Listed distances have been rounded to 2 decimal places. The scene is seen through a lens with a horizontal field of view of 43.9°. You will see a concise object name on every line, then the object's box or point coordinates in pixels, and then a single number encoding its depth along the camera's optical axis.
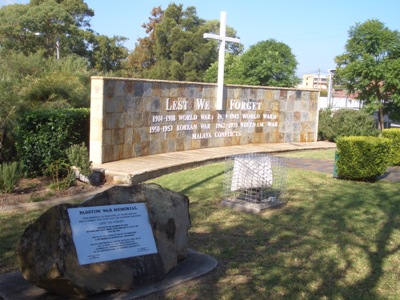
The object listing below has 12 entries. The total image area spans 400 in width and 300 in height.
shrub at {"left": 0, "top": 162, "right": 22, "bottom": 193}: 8.27
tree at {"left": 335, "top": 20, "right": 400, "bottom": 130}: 20.16
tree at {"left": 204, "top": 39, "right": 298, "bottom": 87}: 25.84
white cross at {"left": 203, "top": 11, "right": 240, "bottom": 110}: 13.79
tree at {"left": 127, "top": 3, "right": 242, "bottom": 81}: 46.50
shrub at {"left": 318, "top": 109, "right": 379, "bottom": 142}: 17.45
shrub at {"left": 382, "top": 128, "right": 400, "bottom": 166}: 12.36
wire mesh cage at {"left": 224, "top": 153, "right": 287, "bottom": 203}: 7.37
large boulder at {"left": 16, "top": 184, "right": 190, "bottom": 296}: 3.89
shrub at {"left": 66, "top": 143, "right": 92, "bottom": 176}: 9.23
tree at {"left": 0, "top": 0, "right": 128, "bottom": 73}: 35.47
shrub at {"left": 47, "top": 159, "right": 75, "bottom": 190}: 8.86
